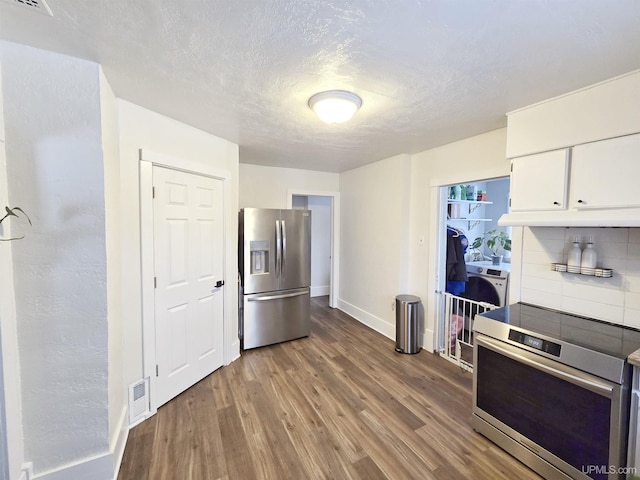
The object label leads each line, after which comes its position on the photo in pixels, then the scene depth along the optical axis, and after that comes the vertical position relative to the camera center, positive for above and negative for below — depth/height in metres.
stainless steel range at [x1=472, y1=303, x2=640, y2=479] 1.36 -0.92
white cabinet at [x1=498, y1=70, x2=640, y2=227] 1.50 +0.47
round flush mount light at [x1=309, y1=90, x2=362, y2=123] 1.76 +0.85
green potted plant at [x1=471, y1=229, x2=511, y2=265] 4.37 -0.17
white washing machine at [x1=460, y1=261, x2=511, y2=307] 3.55 -0.71
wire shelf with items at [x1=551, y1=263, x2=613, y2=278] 1.73 -0.26
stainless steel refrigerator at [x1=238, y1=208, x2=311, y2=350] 3.20 -0.56
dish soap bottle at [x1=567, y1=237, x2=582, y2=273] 1.85 -0.18
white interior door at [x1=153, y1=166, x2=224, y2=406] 2.22 -0.45
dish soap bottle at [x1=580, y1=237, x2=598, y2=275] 1.78 -0.19
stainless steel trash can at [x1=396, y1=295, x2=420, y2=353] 3.15 -1.12
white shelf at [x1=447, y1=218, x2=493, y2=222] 4.08 +0.18
